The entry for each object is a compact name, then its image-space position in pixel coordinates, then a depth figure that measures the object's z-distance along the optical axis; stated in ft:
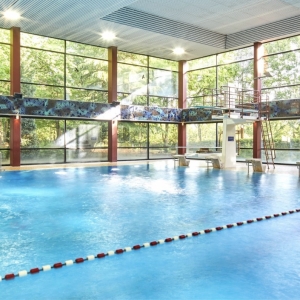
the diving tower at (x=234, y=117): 51.62
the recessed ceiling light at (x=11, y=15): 45.18
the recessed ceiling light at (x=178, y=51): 64.18
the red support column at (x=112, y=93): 64.08
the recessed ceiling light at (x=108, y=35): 54.85
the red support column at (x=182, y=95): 74.54
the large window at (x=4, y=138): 53.93
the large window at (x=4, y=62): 54.39
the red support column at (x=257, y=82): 59.57
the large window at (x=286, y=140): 57.57
